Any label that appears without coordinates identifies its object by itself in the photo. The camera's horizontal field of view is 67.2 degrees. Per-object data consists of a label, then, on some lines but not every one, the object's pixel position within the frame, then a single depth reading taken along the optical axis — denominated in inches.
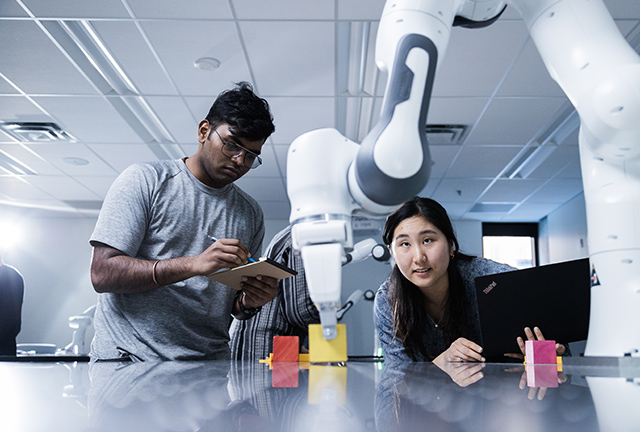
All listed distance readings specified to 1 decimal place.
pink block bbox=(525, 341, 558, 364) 36.2
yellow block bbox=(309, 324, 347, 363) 39.5
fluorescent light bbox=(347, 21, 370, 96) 113.1
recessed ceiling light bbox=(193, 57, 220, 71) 124.0
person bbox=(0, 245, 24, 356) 122.4
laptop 43.1
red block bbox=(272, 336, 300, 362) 41.6
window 278.5
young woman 57.5
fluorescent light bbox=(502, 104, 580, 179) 153.6
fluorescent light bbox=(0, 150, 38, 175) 191.2
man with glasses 43.8
